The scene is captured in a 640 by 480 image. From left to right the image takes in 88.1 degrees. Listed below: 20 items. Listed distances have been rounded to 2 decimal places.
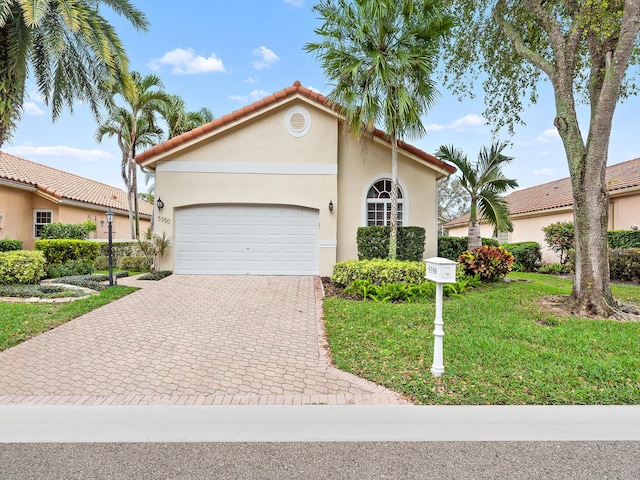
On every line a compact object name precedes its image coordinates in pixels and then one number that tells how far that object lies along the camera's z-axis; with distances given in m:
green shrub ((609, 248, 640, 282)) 10.98
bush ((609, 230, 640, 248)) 12.05
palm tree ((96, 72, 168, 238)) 17.12
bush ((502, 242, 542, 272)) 15.90
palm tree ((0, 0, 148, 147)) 8.91
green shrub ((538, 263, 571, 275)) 14.22
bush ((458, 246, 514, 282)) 10.07
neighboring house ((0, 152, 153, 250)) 14.95
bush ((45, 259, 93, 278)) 11.08
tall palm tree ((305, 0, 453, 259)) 9.34
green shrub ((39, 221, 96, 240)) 14.14
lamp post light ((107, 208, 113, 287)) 9.83
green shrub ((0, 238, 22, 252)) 13.18
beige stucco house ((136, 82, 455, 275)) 11.48
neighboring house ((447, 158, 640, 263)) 13.16
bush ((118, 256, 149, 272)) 13.21
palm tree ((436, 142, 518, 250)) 10.73
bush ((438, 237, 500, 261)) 12.30
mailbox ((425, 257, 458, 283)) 4.23
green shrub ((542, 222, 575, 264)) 14.38
